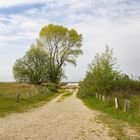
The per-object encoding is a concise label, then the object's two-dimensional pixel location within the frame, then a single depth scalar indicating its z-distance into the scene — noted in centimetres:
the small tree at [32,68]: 4013
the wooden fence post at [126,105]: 1080
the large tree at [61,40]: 3724
